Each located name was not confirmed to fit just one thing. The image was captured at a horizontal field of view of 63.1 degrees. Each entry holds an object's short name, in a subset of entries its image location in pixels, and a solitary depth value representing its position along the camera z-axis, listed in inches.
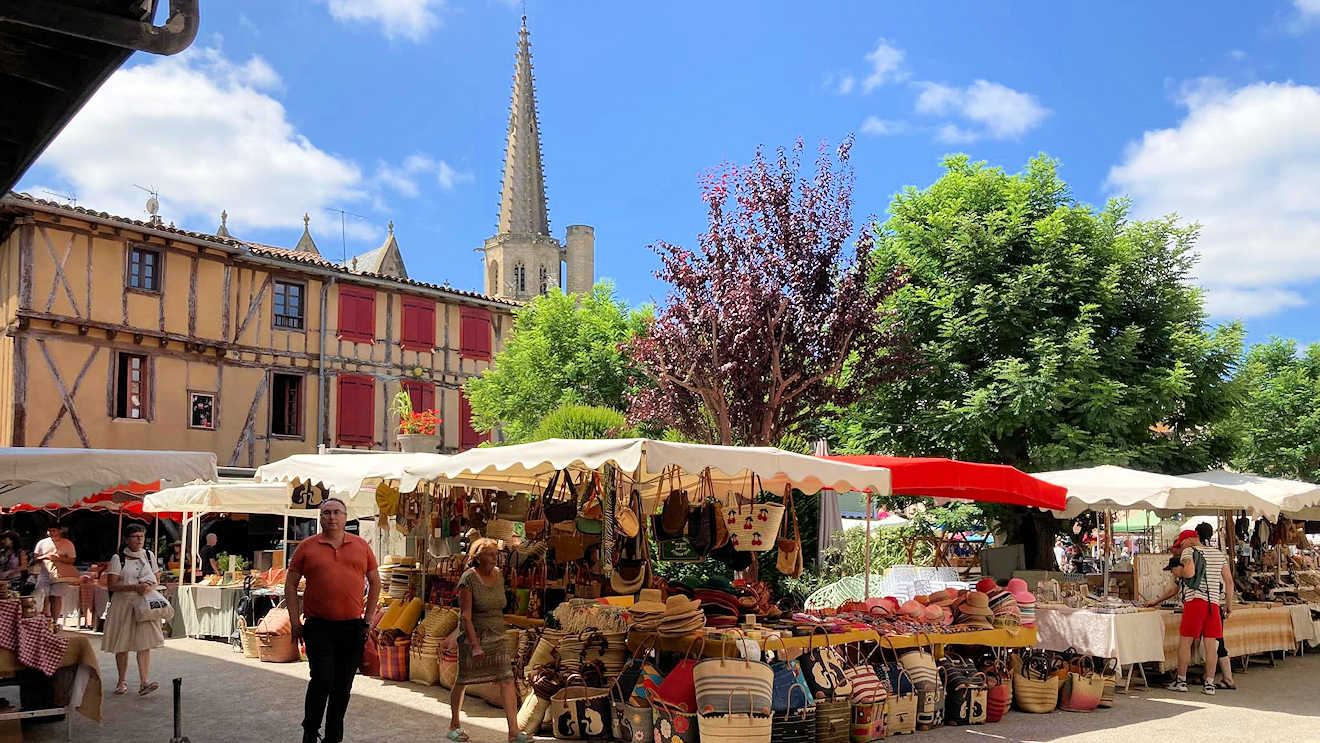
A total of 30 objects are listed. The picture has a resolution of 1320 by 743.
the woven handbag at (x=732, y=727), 255.6
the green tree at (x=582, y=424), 644.1
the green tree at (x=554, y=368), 981.2
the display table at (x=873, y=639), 274.4
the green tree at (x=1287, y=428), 1210.0
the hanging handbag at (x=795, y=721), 270.2
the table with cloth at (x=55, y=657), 266.7
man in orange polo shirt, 246.7
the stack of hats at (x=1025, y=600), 354.6
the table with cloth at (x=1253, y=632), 413.1
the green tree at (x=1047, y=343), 571.8
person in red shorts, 388.8
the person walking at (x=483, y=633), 278.4
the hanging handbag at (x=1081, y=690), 345.7
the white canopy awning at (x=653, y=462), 272.4
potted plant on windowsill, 617.0
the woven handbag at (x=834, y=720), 280.1
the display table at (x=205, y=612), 533.3
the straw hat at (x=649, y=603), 285.9
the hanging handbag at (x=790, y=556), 361.7
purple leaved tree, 574.6
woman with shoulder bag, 344.2
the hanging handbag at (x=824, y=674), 282.7
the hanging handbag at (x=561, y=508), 346.3
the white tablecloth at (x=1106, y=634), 373.4
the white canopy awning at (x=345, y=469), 362.3
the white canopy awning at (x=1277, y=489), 456.4
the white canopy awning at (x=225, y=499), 534.0
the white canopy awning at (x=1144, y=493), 411.5
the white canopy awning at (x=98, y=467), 266.1
